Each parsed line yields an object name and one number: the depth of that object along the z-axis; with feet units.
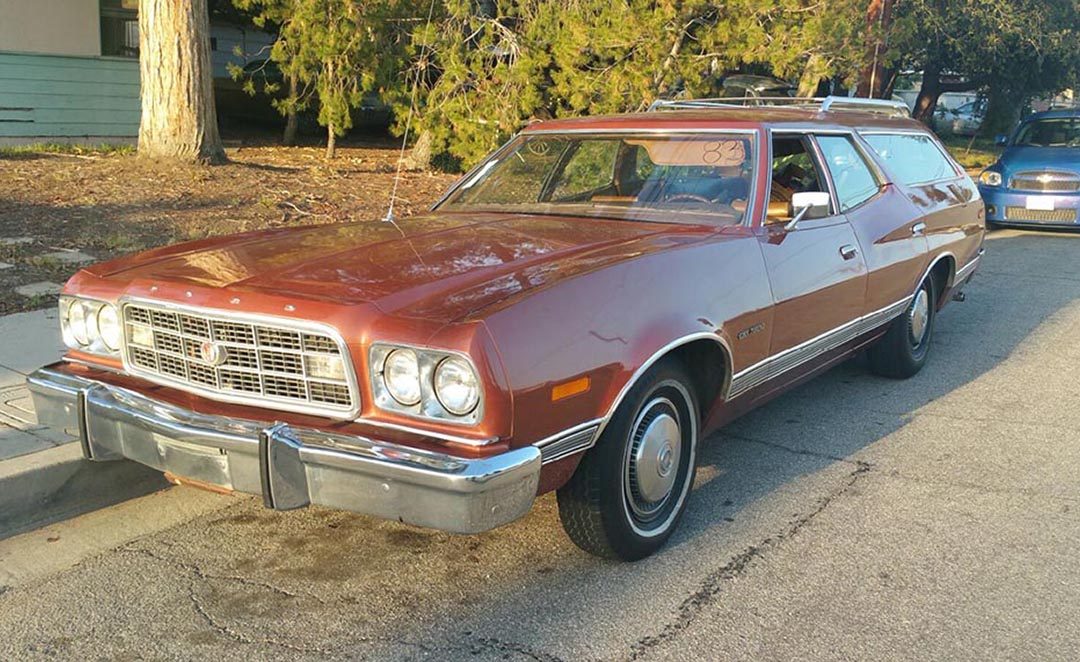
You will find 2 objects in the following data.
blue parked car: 41.34
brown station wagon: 10.13
